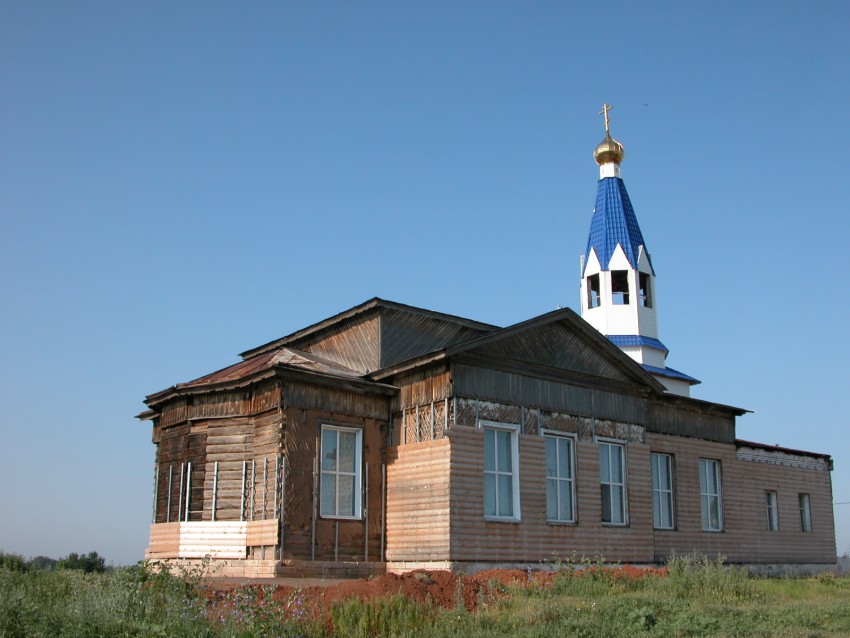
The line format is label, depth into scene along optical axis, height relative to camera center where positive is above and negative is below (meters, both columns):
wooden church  18.48 +1.34
